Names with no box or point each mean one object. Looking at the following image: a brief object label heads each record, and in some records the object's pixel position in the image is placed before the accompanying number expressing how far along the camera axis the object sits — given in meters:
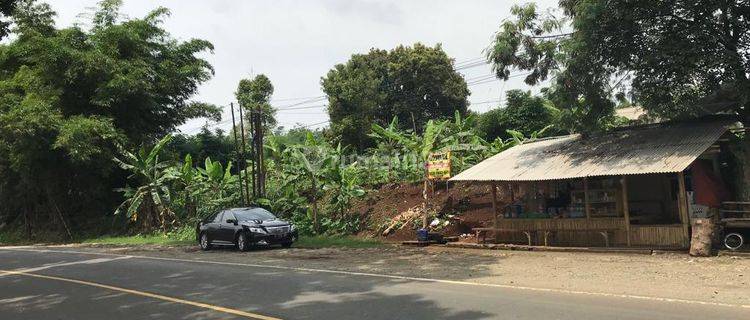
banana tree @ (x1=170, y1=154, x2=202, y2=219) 28.83
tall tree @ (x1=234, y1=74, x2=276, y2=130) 53.59
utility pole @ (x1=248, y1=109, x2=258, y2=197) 25.55
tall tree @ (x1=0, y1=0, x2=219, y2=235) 27.33
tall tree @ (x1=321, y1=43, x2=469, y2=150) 47.97
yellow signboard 18.59
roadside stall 14.22
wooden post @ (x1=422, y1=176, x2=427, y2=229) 19.34
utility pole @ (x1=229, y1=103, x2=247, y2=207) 26.05
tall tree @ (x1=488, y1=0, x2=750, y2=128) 13.88
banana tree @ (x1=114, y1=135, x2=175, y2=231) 28.50
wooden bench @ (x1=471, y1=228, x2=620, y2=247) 15.38
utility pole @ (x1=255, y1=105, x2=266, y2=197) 25.43
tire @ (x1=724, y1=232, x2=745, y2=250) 13.19
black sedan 18.86
